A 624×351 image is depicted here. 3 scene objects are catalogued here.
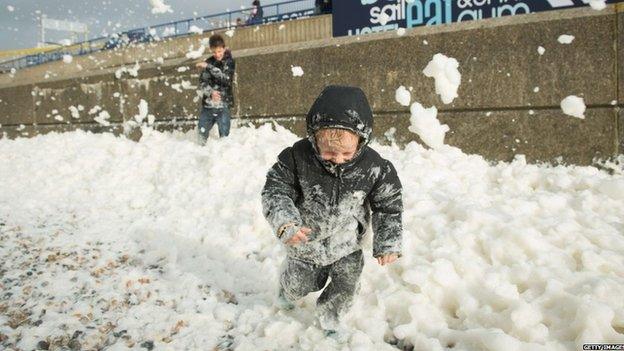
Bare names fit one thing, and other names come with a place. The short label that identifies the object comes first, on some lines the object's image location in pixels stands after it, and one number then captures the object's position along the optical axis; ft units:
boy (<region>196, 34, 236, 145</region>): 18.83
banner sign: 22.33
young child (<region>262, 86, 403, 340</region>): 5.71
